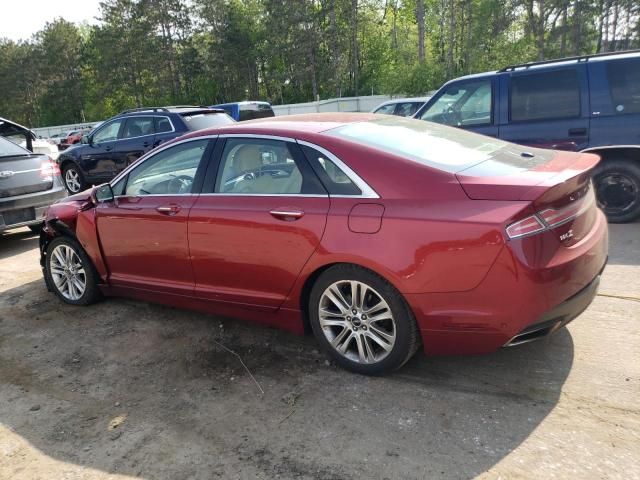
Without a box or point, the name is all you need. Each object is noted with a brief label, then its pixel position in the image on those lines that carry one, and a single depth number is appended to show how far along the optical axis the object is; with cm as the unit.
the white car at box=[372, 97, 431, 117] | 1341
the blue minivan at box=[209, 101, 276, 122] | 1349
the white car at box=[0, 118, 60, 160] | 888
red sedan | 281
